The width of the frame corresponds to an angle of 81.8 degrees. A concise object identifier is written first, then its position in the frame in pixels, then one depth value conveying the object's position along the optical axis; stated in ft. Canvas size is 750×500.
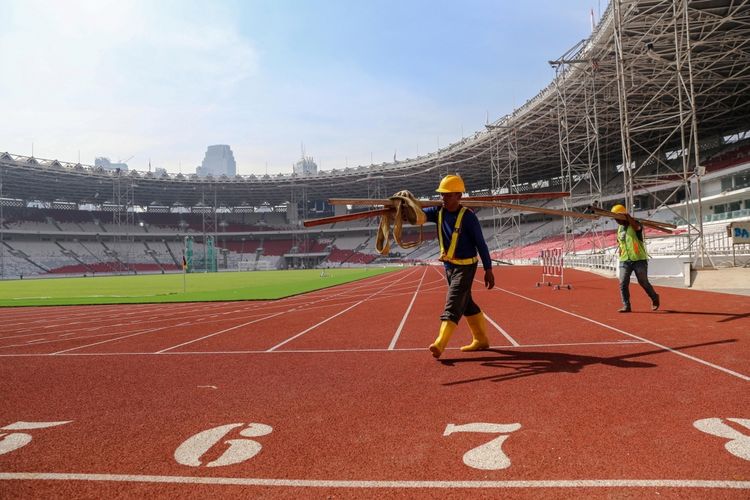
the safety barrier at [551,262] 56.65
